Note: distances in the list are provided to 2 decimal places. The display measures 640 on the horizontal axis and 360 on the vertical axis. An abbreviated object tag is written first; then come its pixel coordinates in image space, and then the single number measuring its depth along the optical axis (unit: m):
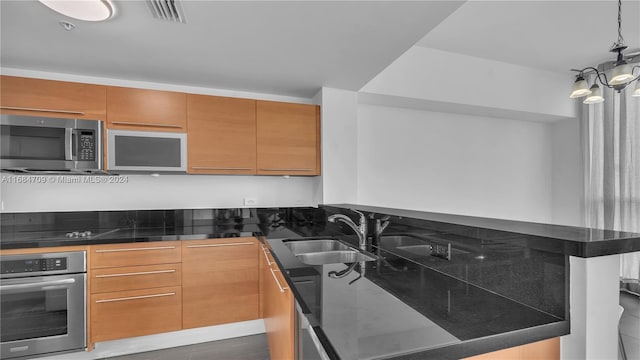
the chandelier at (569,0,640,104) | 1.98
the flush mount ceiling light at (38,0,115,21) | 1.46
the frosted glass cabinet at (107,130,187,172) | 2.34
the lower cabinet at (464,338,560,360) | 0.79
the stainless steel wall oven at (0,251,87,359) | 1.90
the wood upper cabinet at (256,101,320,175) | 2.75
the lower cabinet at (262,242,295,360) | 1.17
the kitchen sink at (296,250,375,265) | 1.80
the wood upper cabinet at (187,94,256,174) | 2.56
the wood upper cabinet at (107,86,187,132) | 2.36
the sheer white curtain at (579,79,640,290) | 3.30
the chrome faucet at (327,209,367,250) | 1.74
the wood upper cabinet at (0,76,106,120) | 2.12
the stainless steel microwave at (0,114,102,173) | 2.08
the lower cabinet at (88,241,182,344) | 2.08
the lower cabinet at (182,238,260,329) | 2.28
